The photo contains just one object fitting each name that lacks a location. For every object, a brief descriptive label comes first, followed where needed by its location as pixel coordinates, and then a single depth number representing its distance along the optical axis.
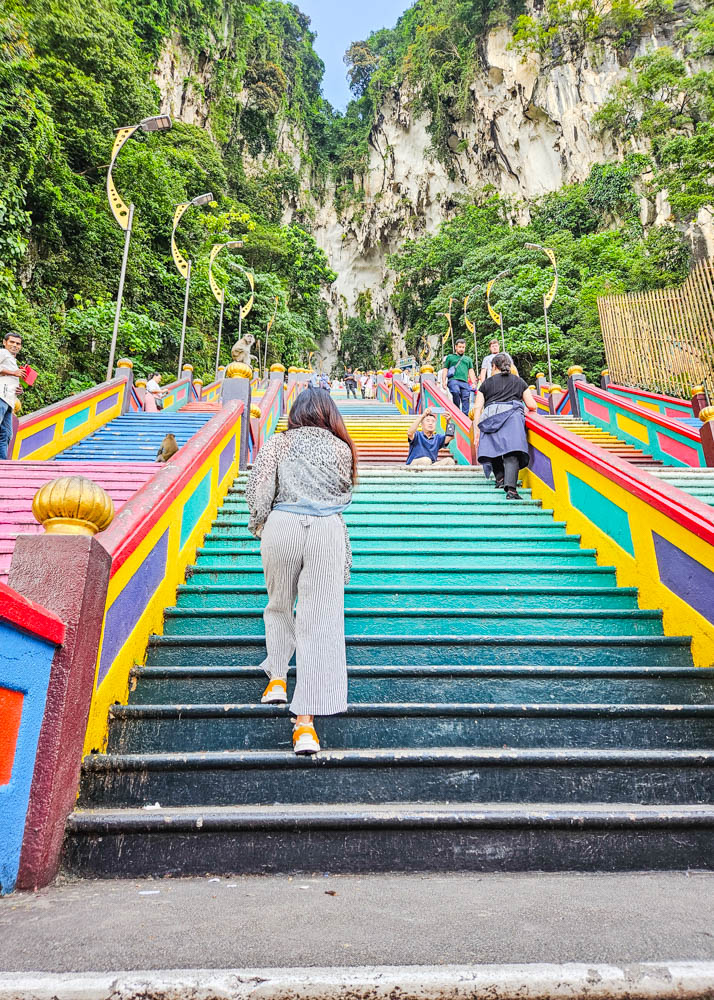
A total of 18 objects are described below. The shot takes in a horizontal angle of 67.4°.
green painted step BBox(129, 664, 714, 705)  2.45
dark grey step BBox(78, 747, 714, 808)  2.01
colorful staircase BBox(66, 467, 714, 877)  1.82
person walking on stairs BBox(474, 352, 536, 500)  5.11
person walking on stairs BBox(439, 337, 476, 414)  9.16
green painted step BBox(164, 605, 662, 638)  2.94
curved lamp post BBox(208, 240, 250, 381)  15.78
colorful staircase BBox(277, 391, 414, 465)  8.20
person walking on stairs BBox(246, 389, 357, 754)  2.11
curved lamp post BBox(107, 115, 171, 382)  9.90
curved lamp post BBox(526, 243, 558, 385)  16.75
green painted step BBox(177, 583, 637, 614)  3.22
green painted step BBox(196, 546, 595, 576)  3.69
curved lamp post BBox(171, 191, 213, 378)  13.84
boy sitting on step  6.58
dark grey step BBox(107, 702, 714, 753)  2.23
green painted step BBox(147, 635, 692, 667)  2.70
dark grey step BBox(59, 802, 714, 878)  1.79
